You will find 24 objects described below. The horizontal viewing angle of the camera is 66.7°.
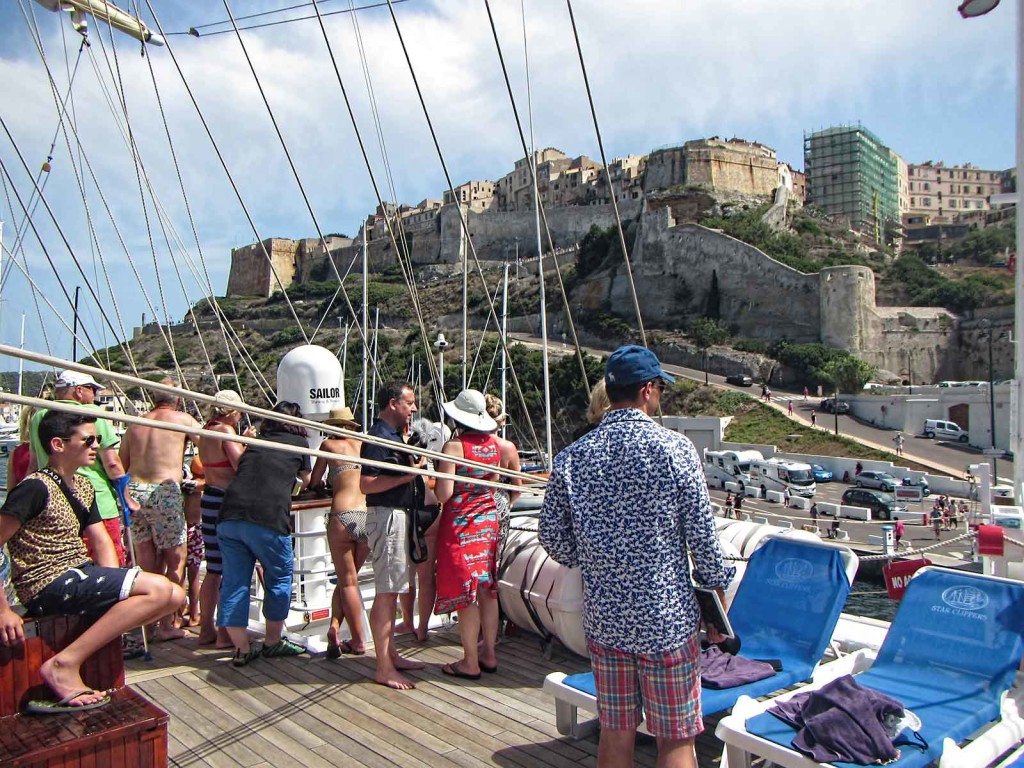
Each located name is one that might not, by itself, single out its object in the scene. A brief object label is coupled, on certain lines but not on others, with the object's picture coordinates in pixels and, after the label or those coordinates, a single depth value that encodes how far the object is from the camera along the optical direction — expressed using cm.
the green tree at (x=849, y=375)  3994
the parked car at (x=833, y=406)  3633
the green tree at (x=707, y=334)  4753
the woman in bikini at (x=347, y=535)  371
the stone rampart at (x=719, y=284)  4850
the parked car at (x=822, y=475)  2793
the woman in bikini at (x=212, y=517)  399
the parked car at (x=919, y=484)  2505
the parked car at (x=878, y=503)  2183
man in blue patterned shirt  197
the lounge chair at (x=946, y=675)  234
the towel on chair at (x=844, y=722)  221
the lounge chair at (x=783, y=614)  285
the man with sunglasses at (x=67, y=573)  225
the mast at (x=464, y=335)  1875
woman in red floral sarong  349
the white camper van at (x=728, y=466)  2808
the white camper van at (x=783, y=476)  2647
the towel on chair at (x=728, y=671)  280
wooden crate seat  204
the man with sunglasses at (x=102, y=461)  339
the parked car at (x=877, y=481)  2544
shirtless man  420
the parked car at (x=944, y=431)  3250
